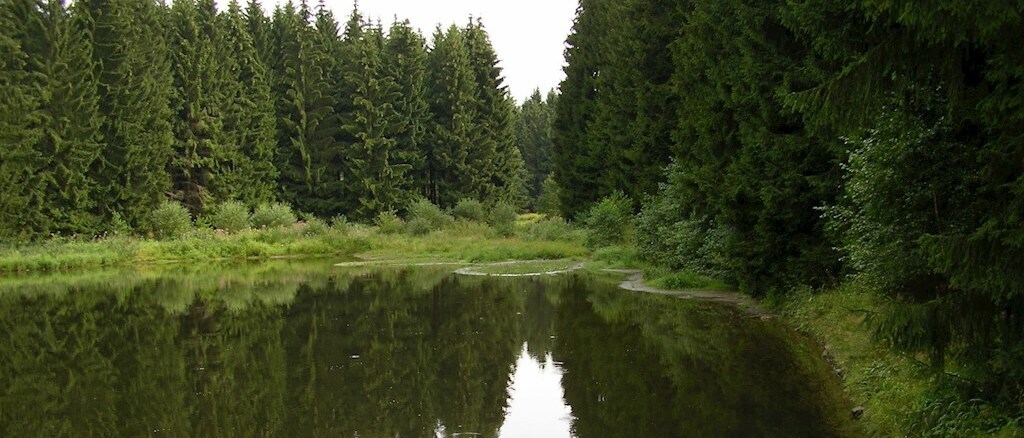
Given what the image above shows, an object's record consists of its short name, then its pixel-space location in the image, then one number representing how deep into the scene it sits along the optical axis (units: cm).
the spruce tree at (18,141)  3531
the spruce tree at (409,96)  5406
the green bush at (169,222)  4022
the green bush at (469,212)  4850
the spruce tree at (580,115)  3875
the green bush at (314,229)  4166
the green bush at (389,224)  4310
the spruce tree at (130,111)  4138
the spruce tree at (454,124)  5438
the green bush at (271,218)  4338
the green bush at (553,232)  3597
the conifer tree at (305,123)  5222
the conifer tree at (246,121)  4853
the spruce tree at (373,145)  5131
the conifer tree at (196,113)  4716
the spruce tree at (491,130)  5531
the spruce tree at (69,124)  3822
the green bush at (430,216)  4431
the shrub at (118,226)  3946
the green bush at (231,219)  4219
